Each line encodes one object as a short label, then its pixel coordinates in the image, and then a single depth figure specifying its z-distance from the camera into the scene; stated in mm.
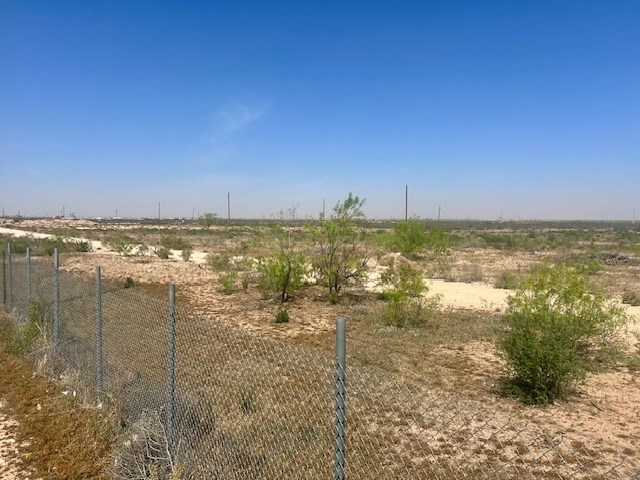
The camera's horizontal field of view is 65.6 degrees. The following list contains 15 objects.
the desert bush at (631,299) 16750
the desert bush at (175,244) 39212
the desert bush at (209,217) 75938
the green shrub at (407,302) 13062
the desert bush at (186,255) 31002
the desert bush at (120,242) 33219
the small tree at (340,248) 16781
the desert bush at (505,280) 19806
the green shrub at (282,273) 16281
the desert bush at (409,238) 34344
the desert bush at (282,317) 13186
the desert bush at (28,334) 8883
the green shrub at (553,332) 7465
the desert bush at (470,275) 23364
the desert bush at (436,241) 34875
